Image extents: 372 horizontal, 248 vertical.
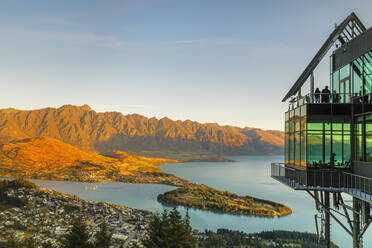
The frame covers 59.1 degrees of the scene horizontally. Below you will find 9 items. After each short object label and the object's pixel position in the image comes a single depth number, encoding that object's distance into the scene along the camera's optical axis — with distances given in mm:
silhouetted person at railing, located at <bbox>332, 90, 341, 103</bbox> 20731
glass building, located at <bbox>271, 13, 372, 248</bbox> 18375
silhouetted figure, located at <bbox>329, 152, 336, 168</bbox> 19252
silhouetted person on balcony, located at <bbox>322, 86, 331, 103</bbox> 20203
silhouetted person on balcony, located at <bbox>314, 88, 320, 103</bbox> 20381
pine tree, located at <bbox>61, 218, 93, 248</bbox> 27766
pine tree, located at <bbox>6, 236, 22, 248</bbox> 31203
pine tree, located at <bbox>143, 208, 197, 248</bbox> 27391
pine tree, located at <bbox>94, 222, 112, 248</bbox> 32094
